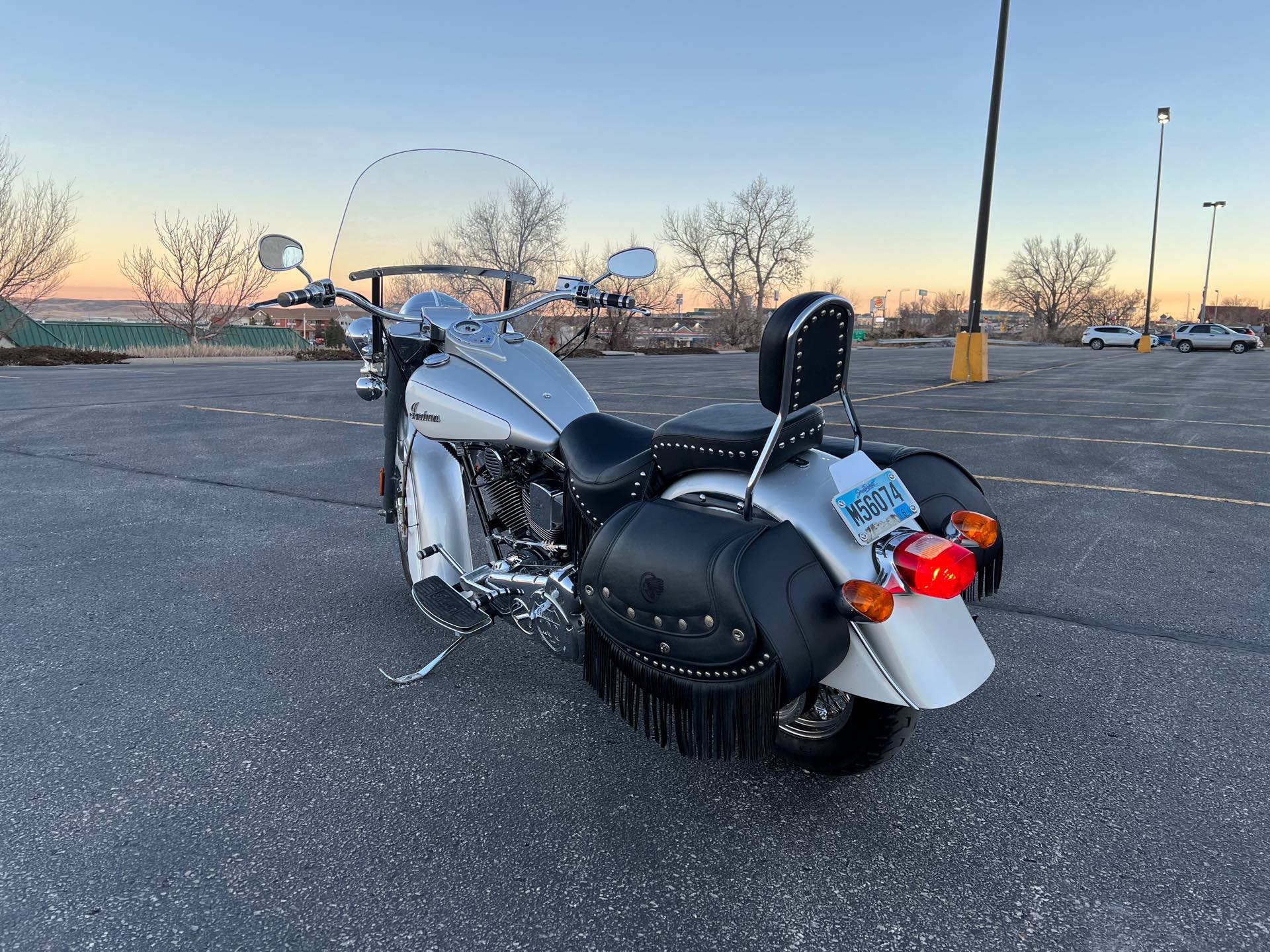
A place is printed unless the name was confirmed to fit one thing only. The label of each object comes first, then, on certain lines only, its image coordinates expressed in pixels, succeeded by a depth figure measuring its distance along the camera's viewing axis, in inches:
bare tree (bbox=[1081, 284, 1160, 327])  2982.3
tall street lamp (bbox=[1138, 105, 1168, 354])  1445.6
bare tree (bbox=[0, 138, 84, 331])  1143.6
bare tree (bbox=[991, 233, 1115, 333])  2935.5
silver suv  1648.6
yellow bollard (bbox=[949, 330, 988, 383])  675.4
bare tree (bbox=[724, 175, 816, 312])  2230.6
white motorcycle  72.1
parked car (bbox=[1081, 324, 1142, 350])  1937.7
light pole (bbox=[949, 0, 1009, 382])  614.5
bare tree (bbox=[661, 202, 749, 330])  2246.6
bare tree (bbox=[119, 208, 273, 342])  1398.9
